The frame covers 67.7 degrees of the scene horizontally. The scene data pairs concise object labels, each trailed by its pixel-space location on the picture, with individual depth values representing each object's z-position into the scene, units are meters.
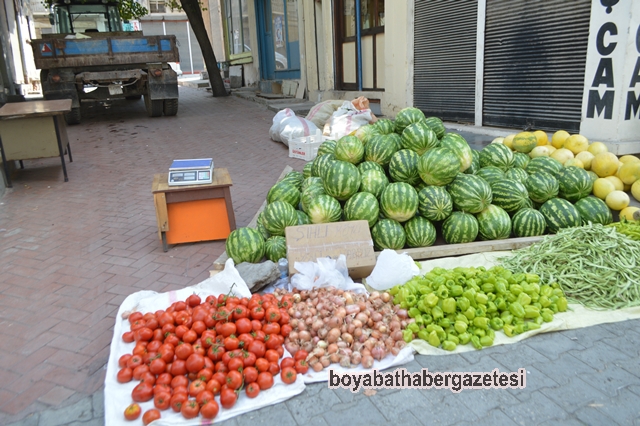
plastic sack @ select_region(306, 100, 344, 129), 9.75
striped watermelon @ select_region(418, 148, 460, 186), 4.12
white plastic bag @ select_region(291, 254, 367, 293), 3.71
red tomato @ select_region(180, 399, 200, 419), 2.48
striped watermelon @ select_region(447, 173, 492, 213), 4.16
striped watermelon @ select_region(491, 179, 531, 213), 4.36
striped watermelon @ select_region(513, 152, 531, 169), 5.07
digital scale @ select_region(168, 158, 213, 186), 4.71
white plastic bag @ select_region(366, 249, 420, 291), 3.68
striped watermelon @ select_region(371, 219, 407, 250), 4.15
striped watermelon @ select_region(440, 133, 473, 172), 4.48
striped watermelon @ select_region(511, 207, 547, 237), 4.33
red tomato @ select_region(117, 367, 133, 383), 2.77
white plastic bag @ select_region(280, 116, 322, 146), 9.16
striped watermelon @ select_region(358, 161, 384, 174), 4.51
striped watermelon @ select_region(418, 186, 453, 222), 4.14
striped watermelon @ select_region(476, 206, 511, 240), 4.25
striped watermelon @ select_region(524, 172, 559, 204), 4.50
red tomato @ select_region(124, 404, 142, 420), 2.49
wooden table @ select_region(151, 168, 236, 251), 4.70
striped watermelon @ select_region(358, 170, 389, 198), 4.36
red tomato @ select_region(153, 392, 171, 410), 2.54
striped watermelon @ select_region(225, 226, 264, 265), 4.09
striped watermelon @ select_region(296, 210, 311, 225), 4.41
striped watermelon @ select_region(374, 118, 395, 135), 5.18
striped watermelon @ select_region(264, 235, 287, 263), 4.19
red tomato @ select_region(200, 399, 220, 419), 2.47
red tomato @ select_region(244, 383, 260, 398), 2.65
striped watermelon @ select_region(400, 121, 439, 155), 4.57
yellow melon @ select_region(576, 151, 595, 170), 5.22
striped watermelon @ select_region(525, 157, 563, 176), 4.80
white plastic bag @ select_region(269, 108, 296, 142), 10.02
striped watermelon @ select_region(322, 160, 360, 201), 4.27
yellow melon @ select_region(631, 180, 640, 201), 4.69
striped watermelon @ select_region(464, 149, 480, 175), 4.63
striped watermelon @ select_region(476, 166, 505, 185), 4.51
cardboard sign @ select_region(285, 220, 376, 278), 3.92
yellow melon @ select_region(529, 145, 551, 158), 5.43
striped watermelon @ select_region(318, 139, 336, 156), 5.11
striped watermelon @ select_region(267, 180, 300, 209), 4.67
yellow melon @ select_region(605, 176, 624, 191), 4.79
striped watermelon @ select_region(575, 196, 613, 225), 4.43
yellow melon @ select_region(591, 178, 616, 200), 4.71
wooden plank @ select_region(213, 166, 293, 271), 4.04
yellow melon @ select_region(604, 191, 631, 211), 4.57
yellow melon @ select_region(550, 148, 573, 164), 5.30
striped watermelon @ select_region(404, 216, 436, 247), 4.19
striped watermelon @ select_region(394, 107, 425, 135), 5.01
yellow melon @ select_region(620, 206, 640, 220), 4.43
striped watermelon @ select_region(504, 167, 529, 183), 4.65
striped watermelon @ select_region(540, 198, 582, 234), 4.34
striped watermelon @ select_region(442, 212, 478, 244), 4.21
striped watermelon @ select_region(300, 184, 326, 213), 4.46
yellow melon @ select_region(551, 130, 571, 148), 5.72
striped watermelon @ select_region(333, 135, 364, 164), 4.65
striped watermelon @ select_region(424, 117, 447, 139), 4.93
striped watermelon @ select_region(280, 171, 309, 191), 5.02
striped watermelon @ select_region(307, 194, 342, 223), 4.25
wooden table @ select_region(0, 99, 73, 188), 7.11
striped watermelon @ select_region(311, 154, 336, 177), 4.55
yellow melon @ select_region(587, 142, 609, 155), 5.30
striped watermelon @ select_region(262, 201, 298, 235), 4.33
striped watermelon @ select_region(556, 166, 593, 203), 4.61
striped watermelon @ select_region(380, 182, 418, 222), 4.10
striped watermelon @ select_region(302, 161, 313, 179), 5.12
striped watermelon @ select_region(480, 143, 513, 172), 4.87
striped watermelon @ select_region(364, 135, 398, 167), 4.63
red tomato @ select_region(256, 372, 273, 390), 2.71
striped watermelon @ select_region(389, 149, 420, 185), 4.40
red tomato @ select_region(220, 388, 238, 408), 2.56
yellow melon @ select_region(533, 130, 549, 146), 5.77
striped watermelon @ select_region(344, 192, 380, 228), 4.16
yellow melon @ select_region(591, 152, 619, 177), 5.00
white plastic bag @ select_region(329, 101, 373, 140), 8.41
